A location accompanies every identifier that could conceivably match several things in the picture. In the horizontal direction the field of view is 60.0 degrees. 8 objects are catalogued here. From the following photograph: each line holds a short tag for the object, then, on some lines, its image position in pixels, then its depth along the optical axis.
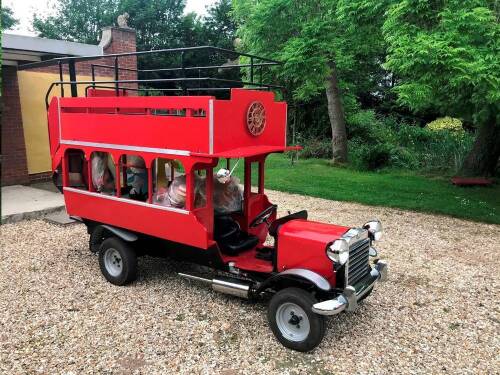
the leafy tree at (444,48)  6.27
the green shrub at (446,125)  18.59
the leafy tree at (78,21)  36.53
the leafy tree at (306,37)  10.89
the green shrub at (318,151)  17.80
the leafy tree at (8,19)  34.66
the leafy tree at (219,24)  30.36
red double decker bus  4.27
